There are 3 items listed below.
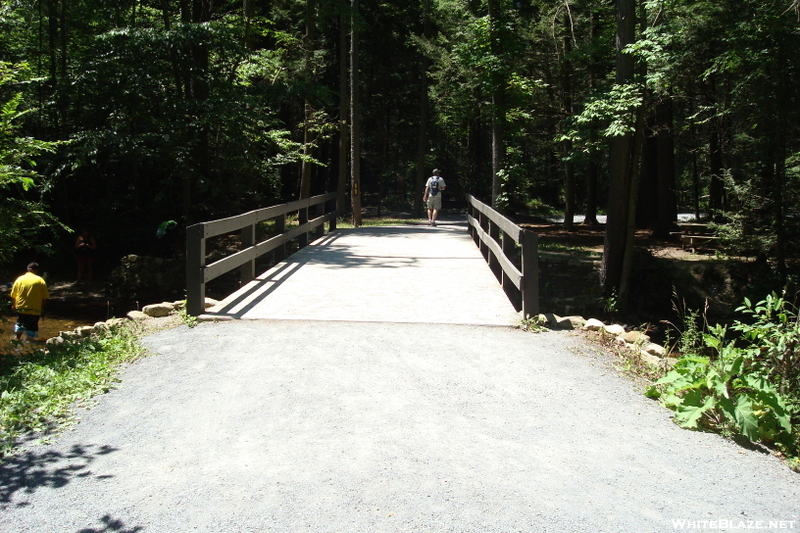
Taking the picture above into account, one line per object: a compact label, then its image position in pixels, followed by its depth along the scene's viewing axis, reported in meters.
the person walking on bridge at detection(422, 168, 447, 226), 21.88
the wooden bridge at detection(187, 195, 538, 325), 8.45
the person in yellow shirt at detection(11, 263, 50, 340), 10.20
